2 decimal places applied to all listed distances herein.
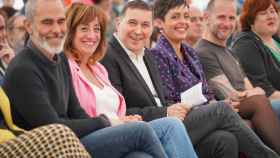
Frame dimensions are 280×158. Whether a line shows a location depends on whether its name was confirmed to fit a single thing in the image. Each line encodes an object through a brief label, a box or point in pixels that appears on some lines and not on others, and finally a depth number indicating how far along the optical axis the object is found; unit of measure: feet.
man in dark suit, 19.81
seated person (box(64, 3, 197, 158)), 18.42
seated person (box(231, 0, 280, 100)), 24.59
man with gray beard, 16.61
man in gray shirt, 21.77
